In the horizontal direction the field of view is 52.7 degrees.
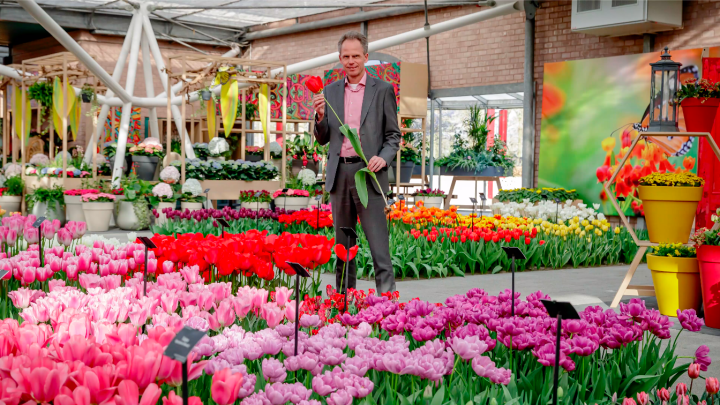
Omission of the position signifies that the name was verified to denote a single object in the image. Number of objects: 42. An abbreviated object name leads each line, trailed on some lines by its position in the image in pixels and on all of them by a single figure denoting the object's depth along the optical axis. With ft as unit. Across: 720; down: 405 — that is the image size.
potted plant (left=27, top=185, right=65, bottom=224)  30.99
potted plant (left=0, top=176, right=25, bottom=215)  33.53
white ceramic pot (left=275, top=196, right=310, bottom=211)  30.82
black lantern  13.83
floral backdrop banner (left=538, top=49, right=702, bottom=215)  29.17
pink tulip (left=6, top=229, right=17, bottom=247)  11.25
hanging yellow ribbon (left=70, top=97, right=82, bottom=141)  34.24
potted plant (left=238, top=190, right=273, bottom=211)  30.17
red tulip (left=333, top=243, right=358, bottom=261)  9.37
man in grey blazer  11.21
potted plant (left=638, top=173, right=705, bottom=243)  13.25
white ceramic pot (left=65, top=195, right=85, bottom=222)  30.30
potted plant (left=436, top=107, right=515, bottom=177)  40.96
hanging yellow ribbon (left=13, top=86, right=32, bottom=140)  35.68
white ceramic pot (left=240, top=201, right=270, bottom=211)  30.59
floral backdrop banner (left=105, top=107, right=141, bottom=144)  47.06
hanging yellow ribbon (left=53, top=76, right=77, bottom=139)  32.24
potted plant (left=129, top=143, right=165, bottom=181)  35.40
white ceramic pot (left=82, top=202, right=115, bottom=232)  29.30
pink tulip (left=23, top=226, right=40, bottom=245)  11.35
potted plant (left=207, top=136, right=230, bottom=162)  38.65
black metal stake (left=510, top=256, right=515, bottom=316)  7.22
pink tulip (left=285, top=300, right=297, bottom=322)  6.69
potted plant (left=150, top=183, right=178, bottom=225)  30.01
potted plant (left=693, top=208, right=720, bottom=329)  11.90
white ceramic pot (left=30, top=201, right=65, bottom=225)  31.15
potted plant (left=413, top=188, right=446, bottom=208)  37.04
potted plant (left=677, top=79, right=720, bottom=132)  13.82
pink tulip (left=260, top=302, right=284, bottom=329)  6.14
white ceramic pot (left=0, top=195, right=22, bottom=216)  33.40
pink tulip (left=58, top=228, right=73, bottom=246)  11.43
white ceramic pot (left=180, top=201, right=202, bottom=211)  30.60
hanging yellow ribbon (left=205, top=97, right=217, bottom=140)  35.45
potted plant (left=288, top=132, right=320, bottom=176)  39.58
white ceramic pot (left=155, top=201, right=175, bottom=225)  26.27
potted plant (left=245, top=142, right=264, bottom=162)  40.88
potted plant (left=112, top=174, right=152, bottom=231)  29.66
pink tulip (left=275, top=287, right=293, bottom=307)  6.81
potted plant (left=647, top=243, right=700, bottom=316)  12.87
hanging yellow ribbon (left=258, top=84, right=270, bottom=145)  34.73
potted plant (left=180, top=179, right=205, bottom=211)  30.71
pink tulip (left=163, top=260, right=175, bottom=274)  8.65
